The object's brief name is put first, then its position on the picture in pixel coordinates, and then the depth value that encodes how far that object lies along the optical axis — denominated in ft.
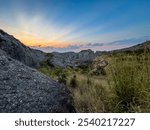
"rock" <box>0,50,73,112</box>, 5.13
